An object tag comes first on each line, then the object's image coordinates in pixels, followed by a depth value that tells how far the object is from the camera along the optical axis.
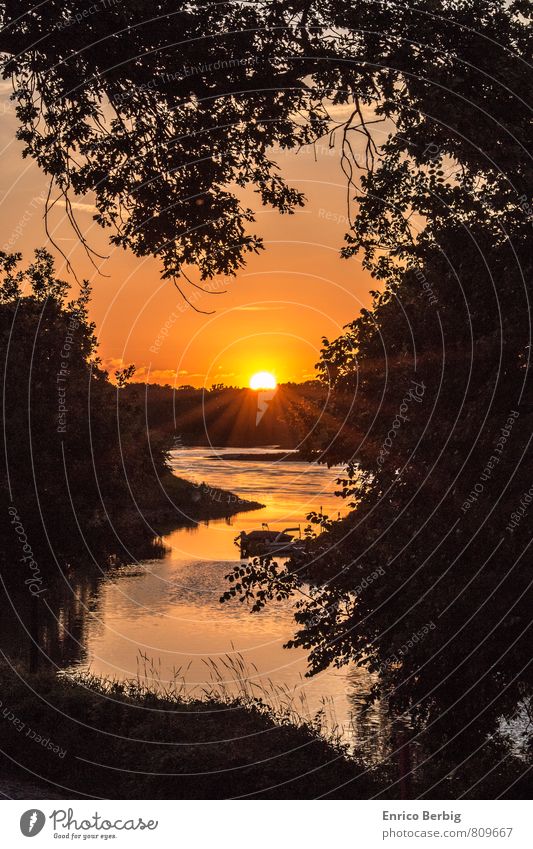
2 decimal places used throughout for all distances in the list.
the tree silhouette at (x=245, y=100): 14.64
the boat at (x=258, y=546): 19.30
